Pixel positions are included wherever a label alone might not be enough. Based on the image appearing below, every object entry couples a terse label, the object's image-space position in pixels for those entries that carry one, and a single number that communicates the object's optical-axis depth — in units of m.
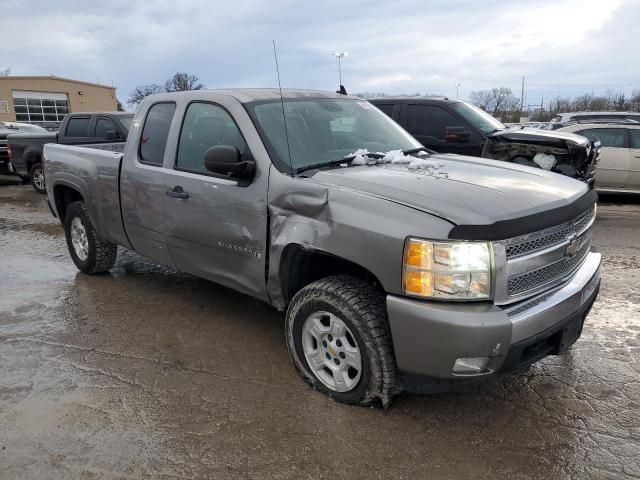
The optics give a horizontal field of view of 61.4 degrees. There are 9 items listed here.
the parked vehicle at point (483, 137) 7.41
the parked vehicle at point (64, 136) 10.59
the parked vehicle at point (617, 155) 9.48
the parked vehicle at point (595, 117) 14.22
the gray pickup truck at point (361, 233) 2.69
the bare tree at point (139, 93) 48.57
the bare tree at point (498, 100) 66.34
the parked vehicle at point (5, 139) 15.09
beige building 45.51
